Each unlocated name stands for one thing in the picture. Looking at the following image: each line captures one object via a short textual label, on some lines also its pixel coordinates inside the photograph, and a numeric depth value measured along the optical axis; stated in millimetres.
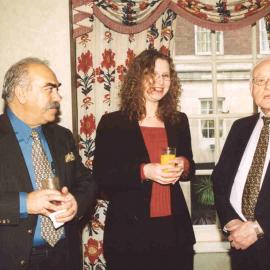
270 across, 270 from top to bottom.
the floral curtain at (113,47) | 3150
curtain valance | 3021
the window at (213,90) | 3521
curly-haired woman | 2143
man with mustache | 1652
